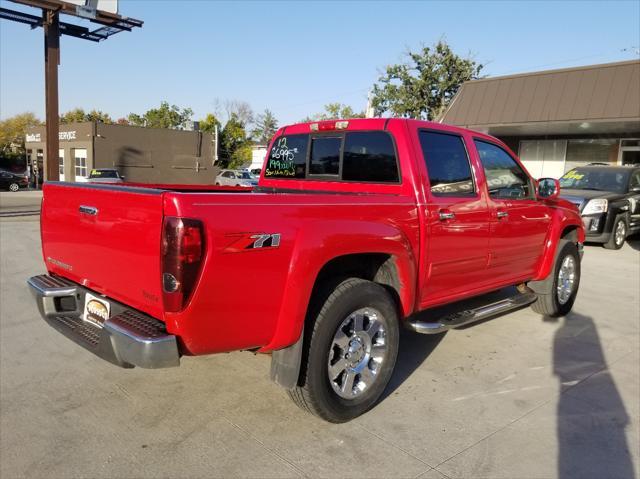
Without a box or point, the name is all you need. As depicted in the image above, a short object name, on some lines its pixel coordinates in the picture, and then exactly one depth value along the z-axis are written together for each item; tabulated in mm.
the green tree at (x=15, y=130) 60062
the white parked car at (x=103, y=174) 28984
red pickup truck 2598
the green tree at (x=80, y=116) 66000
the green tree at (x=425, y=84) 42594
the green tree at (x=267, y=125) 95194
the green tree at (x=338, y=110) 58006
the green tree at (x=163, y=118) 63656
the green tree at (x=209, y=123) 51688
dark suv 10594
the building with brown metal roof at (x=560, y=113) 15594
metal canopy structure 18281
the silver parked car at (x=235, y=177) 33062
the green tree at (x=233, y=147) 55438
